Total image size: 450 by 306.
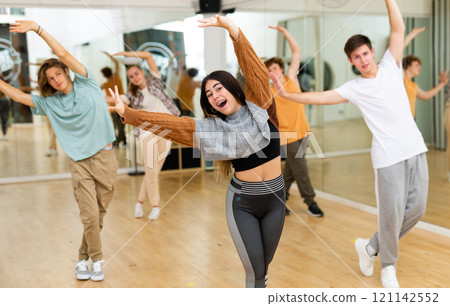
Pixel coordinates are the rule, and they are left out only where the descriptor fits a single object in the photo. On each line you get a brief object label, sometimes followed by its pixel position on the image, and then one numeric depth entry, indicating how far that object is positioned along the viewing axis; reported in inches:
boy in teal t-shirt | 104.0
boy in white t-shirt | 99.0
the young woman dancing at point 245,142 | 74.1
